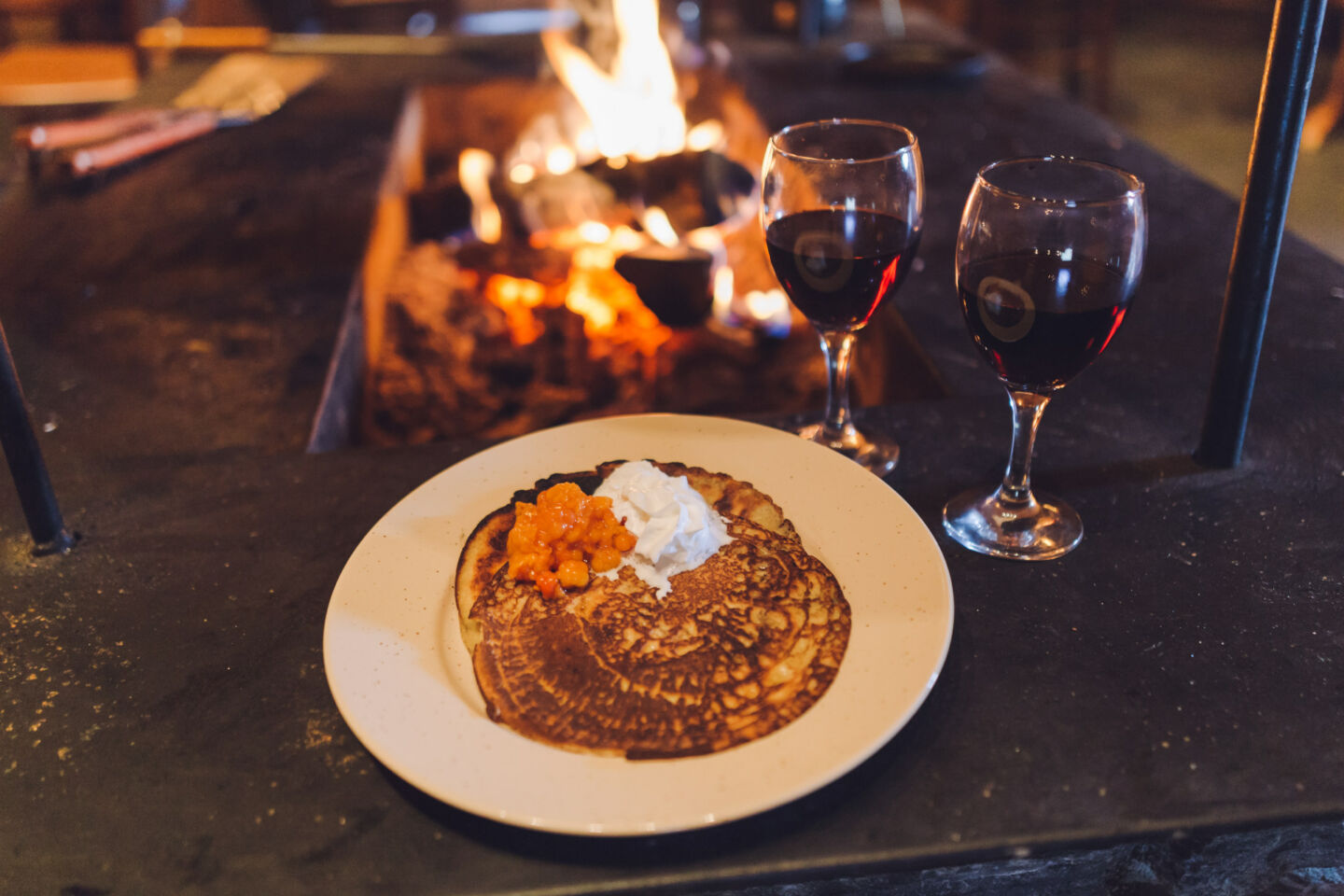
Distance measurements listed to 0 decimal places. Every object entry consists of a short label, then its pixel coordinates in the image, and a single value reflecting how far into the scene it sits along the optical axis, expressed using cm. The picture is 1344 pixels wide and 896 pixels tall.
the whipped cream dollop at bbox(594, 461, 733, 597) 88
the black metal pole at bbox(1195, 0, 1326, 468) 90
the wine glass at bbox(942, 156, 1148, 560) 86
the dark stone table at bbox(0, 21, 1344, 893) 72
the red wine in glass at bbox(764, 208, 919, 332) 102
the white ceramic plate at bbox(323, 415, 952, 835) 68
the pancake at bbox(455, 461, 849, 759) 74
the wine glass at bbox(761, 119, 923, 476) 101
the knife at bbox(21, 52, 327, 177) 225
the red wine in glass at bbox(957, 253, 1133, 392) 87
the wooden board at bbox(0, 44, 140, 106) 325
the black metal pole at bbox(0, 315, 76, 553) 98
